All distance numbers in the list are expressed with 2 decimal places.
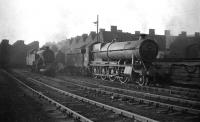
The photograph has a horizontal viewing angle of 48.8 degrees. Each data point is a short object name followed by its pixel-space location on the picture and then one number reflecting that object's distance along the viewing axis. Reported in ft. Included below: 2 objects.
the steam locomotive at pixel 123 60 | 53.26
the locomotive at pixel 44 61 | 85.56
